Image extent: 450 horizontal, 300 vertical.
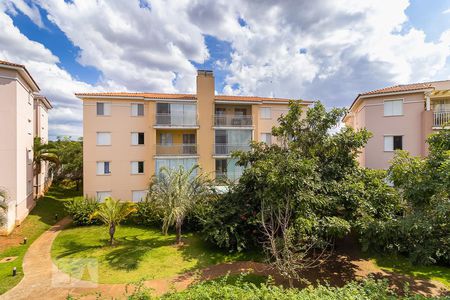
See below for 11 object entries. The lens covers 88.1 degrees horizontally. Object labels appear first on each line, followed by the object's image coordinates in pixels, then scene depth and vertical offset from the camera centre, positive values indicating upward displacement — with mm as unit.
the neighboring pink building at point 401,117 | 23656 +3480
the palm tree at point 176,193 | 17062 -3318
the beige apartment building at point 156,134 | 26812 +1990
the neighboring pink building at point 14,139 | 20172 +1038
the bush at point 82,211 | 21734 -5684
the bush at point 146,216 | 21797 -6250
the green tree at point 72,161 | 32188 -1444
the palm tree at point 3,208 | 16167 -4306
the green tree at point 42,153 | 26672 -295
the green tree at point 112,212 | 17391 -4696
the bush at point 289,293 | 6895 -4415
